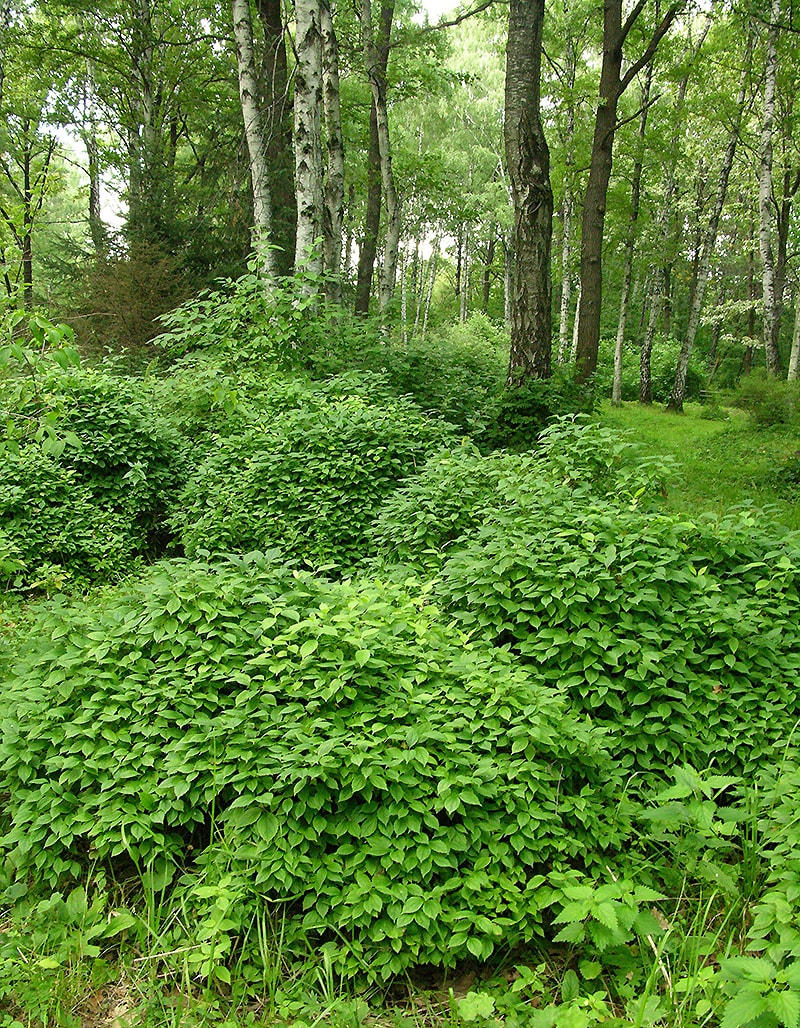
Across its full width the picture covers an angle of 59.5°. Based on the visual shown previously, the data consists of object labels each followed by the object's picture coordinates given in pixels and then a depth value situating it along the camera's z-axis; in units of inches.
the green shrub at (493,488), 187.2
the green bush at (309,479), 224.1
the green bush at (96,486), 253.6
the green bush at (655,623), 136.9
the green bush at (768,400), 451.2
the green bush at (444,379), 320.5
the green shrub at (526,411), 293.9
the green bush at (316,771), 109.0
